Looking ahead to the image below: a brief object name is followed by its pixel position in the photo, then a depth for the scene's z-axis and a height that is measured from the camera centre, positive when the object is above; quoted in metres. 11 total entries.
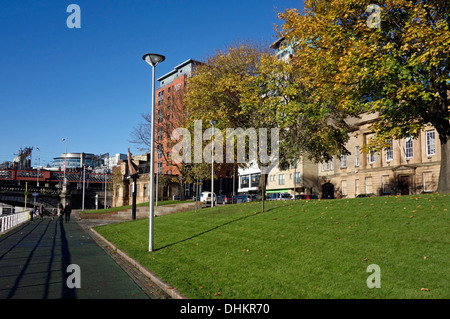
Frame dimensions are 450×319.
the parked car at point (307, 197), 45.86 -2.73
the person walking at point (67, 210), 36.66 -3.38
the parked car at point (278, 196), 51.28 -2.96
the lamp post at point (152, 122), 14.05 +2.23
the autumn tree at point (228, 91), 27.70 +6.90
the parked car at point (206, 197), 54.34 -3.36
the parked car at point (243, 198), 51.66 -3.28
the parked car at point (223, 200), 55.11 -3.73
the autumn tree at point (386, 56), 15.31 +5.38
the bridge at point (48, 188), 79.69 -2.63
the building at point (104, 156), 149.05 +9.18
